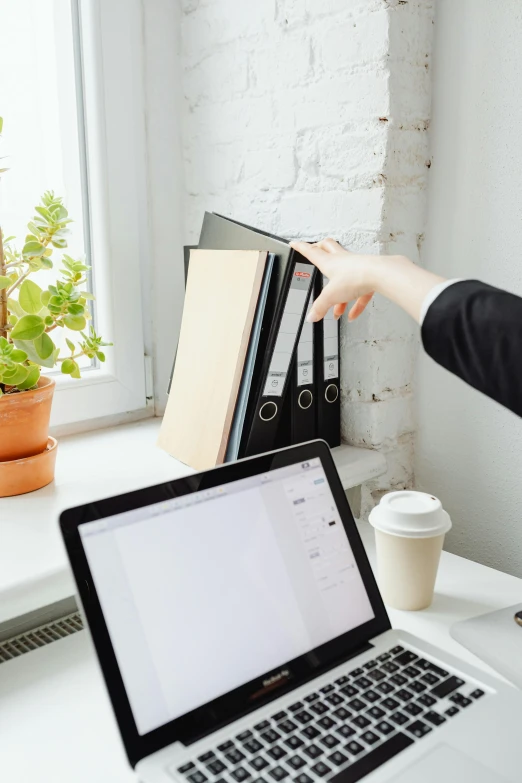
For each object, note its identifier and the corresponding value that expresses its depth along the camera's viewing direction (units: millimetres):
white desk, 641
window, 1235
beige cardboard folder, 1065
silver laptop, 588
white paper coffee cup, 845
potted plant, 928
